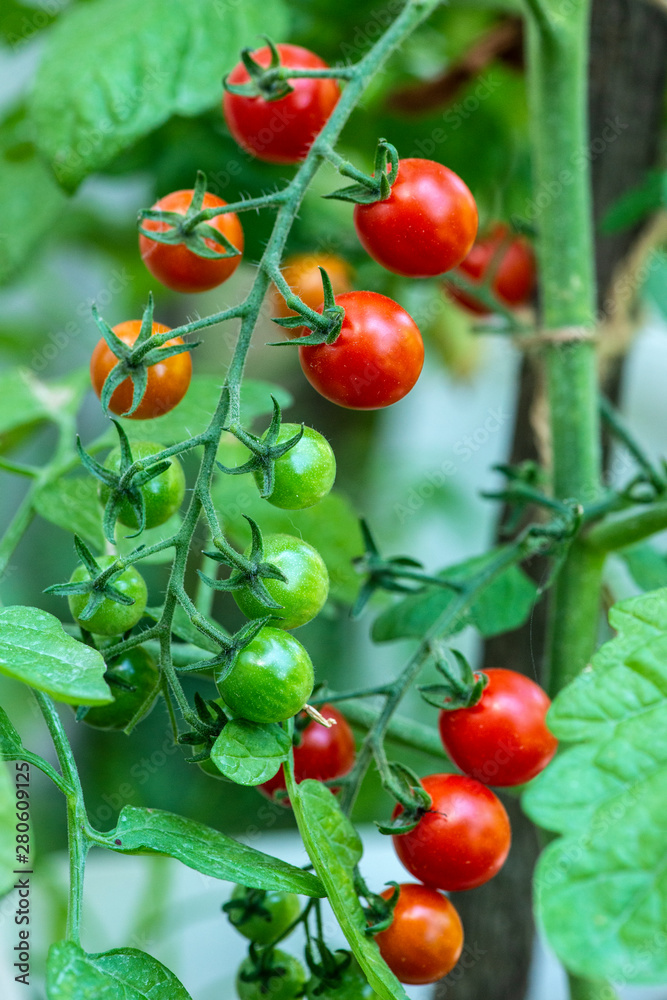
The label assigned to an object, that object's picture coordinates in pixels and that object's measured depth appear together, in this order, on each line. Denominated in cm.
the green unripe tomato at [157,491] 56
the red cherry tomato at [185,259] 57
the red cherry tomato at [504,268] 86
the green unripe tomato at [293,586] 54
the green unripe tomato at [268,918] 59
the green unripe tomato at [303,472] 54
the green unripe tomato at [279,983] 59
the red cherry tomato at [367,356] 54
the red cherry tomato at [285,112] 59
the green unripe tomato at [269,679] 54
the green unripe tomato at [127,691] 57
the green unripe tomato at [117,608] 55
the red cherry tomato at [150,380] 56
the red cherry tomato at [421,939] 57
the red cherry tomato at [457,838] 57
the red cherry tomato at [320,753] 60
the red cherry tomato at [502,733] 58
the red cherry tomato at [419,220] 55
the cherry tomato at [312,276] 61
